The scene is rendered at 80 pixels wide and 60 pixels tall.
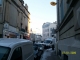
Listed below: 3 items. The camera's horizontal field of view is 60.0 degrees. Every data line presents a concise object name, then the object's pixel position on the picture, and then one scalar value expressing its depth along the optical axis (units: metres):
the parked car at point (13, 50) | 1.96
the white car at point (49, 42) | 16.58
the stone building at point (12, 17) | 10.78
